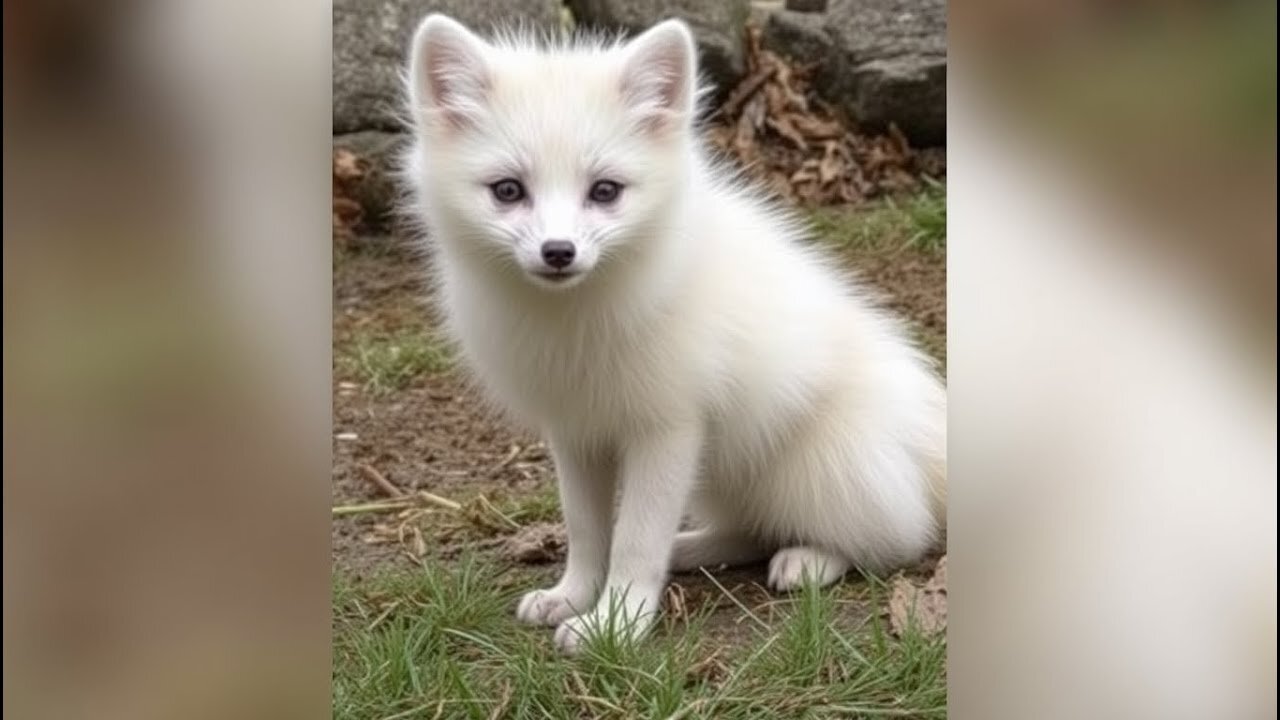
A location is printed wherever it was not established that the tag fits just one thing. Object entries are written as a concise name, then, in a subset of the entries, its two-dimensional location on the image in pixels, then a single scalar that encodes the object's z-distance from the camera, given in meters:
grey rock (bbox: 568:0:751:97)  2.50
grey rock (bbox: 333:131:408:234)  2.84
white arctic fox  1.65
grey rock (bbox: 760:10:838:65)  2.73
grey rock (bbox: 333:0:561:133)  2.59
